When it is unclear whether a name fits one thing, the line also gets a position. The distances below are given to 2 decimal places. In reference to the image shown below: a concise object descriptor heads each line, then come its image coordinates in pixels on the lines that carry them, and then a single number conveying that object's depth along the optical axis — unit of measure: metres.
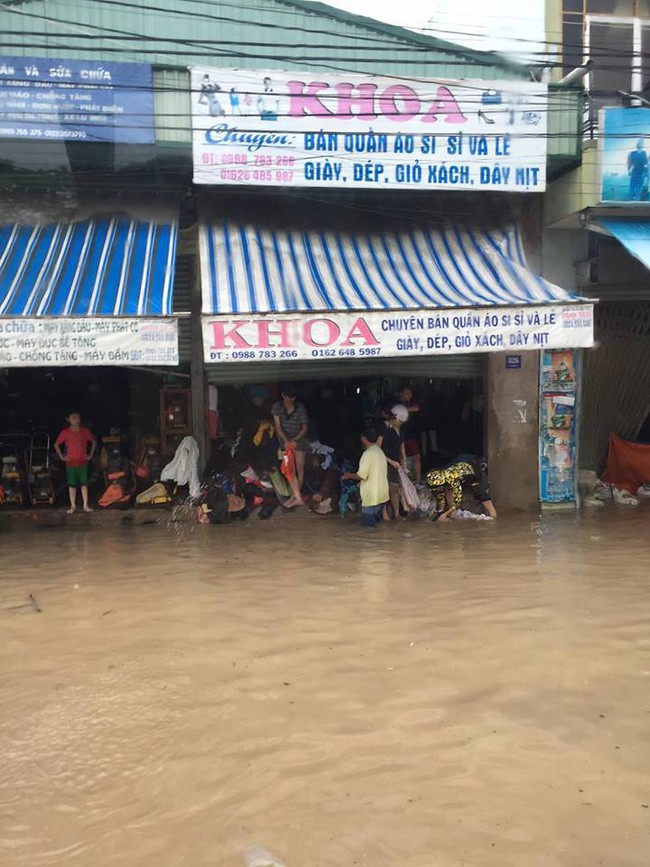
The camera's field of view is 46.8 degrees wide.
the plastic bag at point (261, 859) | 3.02
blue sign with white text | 8.72
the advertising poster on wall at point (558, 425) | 10.51
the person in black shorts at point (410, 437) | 10.75
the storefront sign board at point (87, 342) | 7.86
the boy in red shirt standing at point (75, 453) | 10.06
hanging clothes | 10.45
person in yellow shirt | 9.28
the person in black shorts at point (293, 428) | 10.23
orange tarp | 11.43
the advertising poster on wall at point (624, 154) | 9.47
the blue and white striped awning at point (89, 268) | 8.15
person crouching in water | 9.94
